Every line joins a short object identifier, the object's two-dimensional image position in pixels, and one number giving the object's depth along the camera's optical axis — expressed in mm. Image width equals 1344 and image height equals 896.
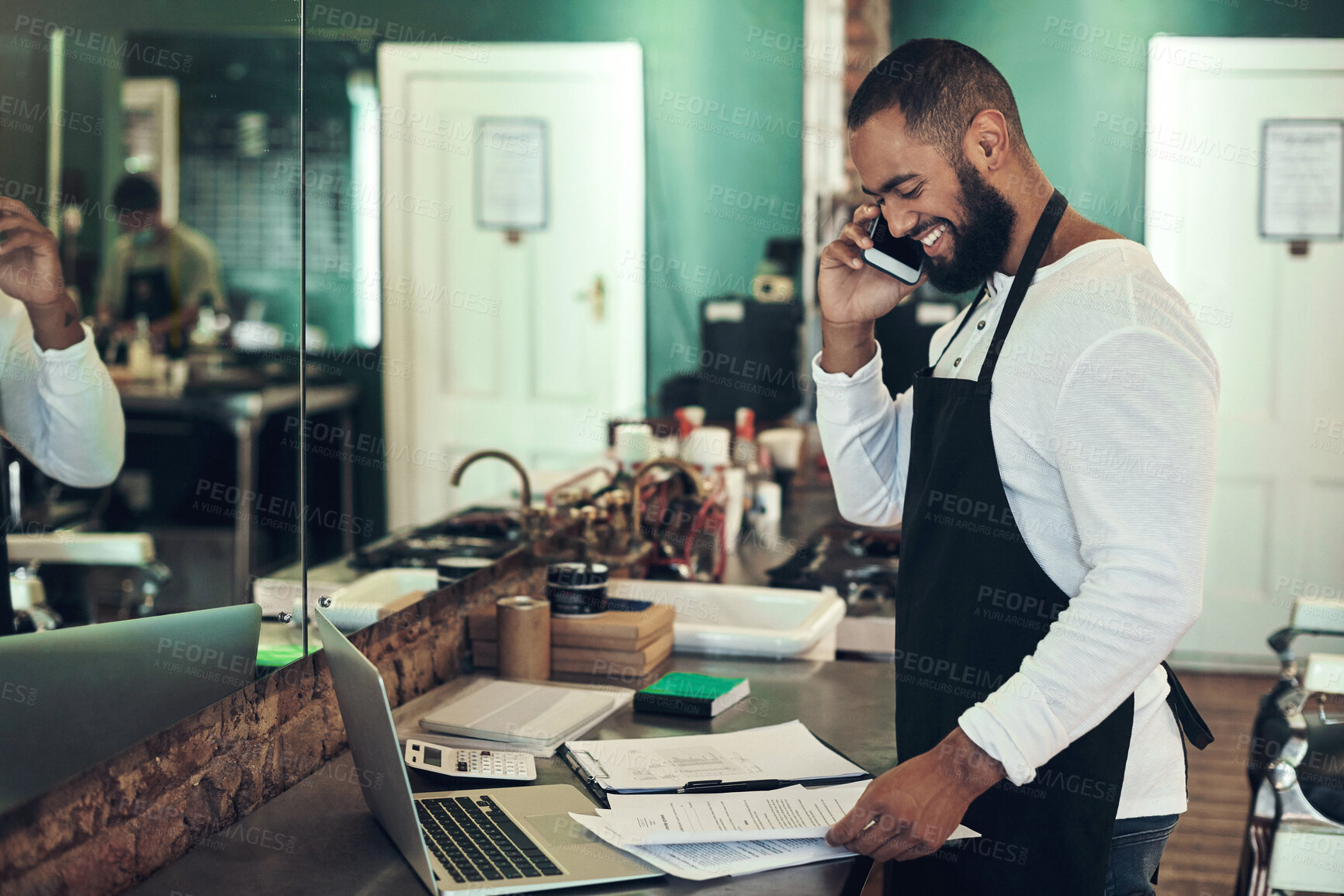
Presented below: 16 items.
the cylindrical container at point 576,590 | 2143
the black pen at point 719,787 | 1517
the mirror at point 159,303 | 1179
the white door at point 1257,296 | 5336
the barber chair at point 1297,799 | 2574
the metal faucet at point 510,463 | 2406
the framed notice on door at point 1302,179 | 5301
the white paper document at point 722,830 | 1333
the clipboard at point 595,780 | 1519
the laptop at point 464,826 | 1228
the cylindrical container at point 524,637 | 2020
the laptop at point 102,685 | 1131
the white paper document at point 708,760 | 1563
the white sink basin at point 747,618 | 2271
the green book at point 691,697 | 1885
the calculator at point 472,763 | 1583
